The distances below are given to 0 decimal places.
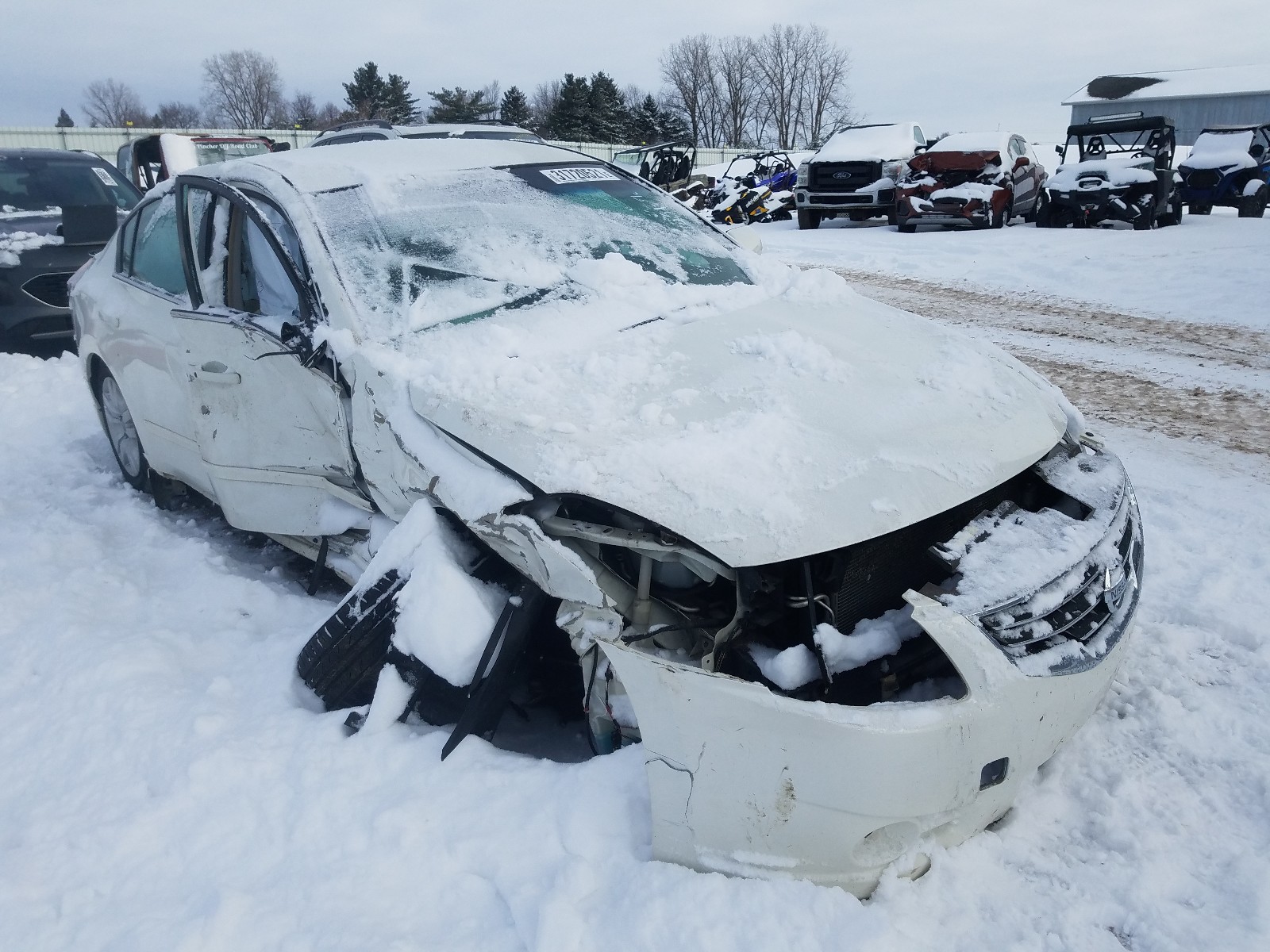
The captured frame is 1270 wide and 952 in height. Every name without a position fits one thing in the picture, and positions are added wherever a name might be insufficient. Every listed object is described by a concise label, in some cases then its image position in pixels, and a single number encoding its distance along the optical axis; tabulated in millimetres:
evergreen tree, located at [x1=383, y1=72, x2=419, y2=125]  54969
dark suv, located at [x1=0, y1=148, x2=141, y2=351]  7055
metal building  43312
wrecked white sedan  1926
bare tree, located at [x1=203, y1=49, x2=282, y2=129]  71250
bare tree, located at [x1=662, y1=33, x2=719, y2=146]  67312
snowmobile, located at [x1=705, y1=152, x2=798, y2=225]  18375
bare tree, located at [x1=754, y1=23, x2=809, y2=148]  67688
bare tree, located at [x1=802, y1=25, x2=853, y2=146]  67938
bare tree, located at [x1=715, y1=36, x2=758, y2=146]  67438
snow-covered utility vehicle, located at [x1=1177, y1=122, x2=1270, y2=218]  14586
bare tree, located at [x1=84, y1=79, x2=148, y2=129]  73375
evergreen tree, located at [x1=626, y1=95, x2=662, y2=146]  53531
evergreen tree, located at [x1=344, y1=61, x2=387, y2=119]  55094
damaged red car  13633
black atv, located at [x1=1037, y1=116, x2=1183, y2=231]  12734
